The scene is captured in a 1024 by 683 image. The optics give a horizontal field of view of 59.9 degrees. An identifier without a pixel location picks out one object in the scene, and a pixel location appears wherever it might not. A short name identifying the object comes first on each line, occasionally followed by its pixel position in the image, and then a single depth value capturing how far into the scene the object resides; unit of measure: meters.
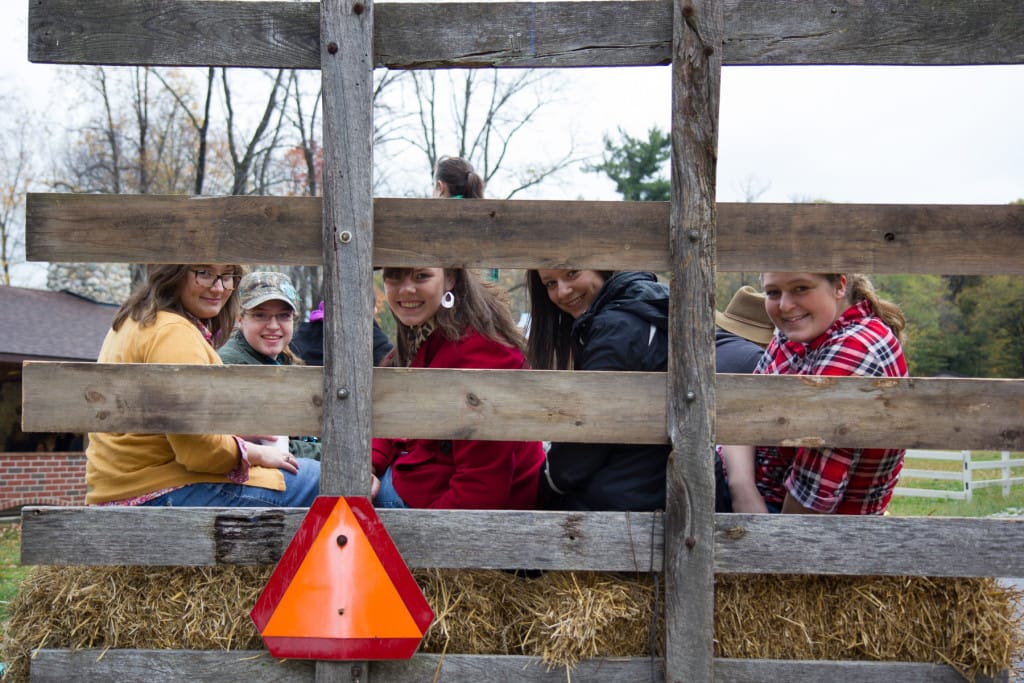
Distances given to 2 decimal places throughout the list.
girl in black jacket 2.94
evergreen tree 33.38
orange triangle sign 2.64
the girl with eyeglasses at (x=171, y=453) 3.26
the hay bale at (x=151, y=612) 2.78
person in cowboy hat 5.02
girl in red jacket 3.09
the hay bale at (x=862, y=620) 2.80
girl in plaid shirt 3.03
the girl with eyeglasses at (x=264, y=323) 4.68
